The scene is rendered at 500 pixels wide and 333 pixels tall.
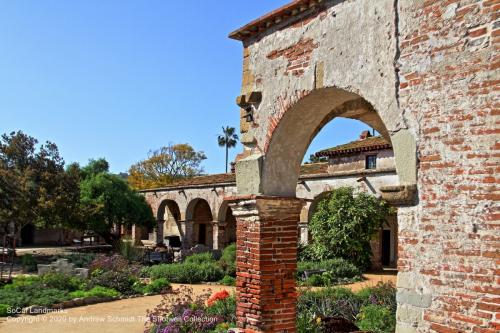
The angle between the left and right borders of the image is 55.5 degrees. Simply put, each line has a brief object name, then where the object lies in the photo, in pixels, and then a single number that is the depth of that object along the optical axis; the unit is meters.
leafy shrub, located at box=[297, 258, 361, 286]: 17.16
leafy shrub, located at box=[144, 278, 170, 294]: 15.41
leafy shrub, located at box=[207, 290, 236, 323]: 9.48
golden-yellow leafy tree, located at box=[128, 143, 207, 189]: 52.25
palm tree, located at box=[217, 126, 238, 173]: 67.00
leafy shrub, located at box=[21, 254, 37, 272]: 19.98
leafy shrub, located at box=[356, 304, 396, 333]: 8.44
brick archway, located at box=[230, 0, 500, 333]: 3.99
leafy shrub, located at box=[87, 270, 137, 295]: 15.32
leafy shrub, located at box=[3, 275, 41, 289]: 14.47
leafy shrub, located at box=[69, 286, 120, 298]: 13.90
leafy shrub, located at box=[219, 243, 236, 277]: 19.19
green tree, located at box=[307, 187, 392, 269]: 20.55
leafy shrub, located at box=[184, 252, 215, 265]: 20.54
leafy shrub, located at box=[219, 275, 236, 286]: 17.34
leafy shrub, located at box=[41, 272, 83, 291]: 14.80
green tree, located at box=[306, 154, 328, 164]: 57.21
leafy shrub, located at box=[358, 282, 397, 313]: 10.20
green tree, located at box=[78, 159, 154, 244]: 26.22
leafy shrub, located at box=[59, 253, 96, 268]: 18.96
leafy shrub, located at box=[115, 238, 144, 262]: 21.94
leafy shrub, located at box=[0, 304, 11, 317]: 11.70
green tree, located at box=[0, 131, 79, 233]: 21.23
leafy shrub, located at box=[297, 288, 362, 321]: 9.89
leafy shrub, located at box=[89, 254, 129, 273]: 16.58
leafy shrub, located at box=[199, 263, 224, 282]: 18.22
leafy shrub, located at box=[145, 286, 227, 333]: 8.52
